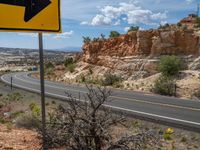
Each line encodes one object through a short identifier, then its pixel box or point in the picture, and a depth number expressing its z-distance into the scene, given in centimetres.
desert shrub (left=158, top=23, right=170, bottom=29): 2251
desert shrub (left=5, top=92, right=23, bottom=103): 1260
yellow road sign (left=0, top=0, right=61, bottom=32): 203
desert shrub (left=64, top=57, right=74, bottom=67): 3153
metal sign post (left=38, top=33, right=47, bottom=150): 230
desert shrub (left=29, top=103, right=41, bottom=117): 647
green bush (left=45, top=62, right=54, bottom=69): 3768
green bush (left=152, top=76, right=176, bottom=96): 1382
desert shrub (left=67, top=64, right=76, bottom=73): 2703
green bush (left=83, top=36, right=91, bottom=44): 2831
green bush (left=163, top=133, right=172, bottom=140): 555
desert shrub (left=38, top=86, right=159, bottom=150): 298
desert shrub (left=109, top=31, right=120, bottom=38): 2658
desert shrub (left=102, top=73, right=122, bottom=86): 1906
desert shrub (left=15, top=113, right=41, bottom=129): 527
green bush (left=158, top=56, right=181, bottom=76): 1666
